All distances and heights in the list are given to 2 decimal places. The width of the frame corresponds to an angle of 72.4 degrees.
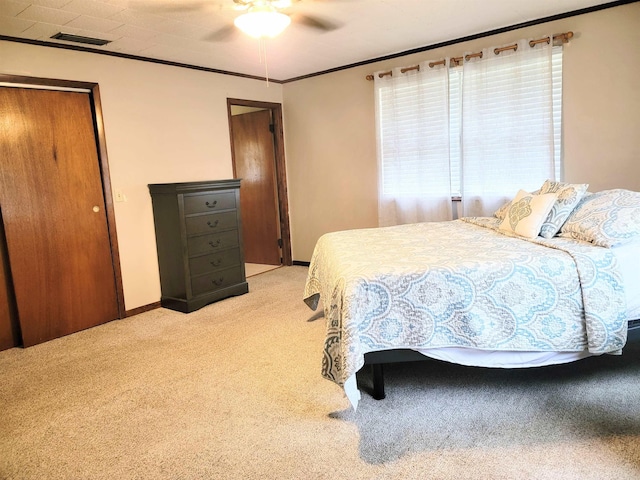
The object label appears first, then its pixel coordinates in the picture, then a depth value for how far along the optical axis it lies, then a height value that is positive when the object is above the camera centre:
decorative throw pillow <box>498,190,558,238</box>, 2.72 -0.28
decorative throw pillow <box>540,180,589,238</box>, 2.68 -0.24
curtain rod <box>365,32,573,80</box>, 3.54 +1.07
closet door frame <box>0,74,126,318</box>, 3.41 +0.46
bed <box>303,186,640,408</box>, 2.02 -0.62
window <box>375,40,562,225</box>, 3.69 +0.42
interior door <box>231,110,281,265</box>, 5.63 +0.07
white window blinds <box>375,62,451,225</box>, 4.27 +0.34
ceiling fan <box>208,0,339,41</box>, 2.68 +1.05
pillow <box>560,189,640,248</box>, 2.27 -0.29
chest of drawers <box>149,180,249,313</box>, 3.93 -0.46
